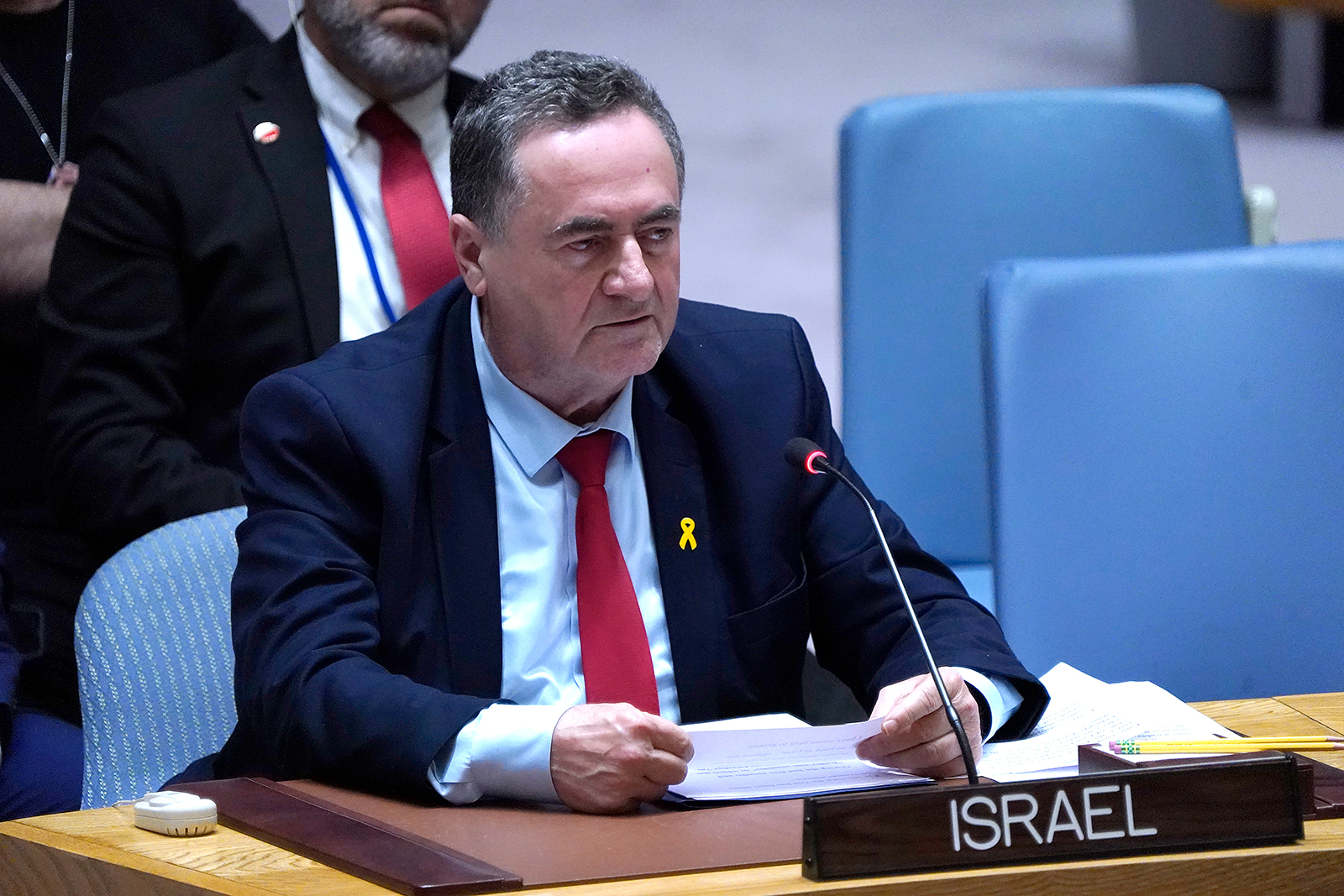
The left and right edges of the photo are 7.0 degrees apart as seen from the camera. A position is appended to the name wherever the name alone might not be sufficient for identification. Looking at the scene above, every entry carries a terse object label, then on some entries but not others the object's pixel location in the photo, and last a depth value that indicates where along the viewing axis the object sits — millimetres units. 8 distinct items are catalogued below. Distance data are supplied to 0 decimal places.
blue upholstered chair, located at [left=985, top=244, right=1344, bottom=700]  8417
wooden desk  7624
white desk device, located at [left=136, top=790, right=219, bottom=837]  7774
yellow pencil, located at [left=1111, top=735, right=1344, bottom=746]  7874
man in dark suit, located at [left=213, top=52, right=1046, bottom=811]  8045
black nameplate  7619
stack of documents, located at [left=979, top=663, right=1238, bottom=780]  7917
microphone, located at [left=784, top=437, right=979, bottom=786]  7768
